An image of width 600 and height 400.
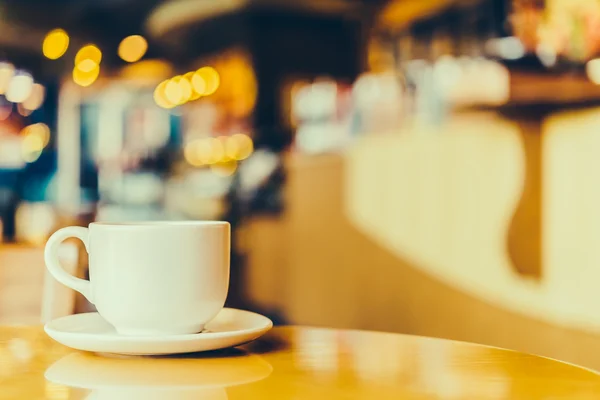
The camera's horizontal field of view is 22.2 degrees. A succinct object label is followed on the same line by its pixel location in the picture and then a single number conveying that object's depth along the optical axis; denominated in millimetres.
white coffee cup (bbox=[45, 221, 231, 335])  921
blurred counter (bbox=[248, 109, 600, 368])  2331
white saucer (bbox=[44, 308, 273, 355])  909
